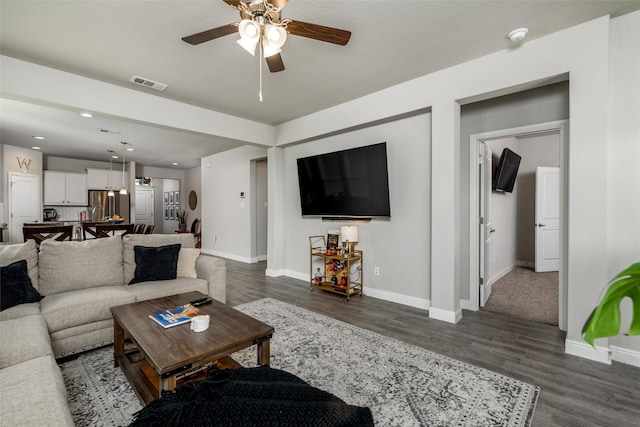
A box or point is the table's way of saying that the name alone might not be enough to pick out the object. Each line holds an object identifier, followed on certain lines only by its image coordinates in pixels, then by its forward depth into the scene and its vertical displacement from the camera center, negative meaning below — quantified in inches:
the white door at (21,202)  244.5 +8.5
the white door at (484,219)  140.0 -3.7
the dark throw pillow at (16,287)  90.0 -24.1
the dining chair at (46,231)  160.9 -11.4
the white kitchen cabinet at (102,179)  321.4 +37.5
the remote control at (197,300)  94.0 -29.3
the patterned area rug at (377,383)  68.5 -47.5
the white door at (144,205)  391.9 +9.0
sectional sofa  50.2 -30.3
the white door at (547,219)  213.5 -5.7
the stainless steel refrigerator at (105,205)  323.0 +7.8
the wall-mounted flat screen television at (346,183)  149.3 +16.0
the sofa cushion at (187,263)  133.7 -23.8
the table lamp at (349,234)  158.6 -12.4
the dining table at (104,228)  193.9 -11.3
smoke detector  95.4 +59.2
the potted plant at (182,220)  368.5 -10.8
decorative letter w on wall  257.3 +44.2
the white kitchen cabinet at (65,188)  291.4 +24.3
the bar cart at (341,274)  157.3 -35.6
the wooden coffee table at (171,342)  61.7 -30.8
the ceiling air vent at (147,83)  128.5 +58.9
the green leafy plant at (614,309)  23.5 -8.1
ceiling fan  70.4 +48.3
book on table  78.5 -29.7
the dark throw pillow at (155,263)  120.9 -22.0
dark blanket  33.6 -24.8
